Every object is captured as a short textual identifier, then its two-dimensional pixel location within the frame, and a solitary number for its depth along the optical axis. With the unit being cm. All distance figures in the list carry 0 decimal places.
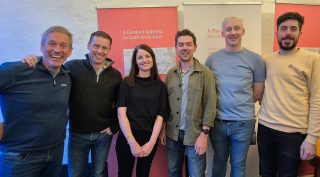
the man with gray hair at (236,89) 208
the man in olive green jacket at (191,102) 200
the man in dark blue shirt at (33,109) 149
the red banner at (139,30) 254
